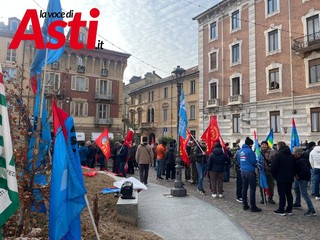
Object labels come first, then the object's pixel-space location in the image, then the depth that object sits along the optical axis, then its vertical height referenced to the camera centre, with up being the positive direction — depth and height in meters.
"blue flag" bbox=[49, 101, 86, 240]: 3.36 -0.60
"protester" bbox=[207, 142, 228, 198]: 9.27 -0.91
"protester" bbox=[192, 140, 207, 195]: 10.36 -0.86
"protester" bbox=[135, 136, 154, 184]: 11.52 -0.83
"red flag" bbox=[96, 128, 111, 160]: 14.65 -0.31
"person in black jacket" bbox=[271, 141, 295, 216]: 7.41 -0.92
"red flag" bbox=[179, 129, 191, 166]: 10.71 -0.53
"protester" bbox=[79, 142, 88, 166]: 13.92 -0.72
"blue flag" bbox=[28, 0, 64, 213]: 4.73 +0.47
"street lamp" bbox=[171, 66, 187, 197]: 9.62 -1.65
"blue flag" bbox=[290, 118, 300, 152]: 12.72 +0.03
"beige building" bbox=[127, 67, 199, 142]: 37.75 +5.16
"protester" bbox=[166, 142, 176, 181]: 13.24 -1.05
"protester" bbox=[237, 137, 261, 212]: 7.84 -0.91
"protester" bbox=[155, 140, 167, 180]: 13.34 -0.82
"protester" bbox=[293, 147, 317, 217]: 7.32 -0.94
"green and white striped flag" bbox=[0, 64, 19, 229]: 2.32 -0.33
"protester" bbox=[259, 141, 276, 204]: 8.97 -0.86
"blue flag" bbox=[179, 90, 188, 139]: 10.19 +0.67
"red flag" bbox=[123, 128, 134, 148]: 14.59 -0.11
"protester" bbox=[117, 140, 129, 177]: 13.12 -0.88
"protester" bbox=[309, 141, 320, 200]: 9.20 -0.80
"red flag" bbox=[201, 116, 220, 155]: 11.20 +0.14
